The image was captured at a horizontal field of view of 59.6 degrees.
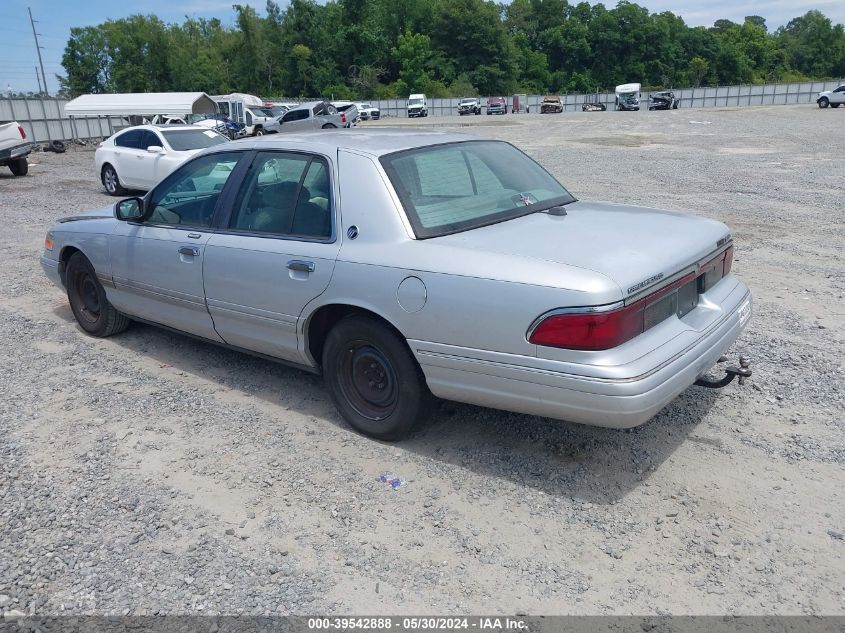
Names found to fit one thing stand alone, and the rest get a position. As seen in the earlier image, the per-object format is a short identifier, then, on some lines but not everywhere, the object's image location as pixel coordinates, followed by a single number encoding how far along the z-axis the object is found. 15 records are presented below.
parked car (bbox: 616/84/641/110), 60.81
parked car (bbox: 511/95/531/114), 70.19
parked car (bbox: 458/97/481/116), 64.44
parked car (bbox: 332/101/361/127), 40.76
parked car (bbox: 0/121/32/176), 19.72
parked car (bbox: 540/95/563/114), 62.81
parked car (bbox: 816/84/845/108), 49.62
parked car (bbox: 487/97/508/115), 63.34
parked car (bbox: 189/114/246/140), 30.16
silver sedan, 3.32
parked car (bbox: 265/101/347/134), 33.69
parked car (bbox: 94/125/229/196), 14.50
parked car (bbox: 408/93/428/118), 63.63
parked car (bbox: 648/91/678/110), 58.94
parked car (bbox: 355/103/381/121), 61.72
